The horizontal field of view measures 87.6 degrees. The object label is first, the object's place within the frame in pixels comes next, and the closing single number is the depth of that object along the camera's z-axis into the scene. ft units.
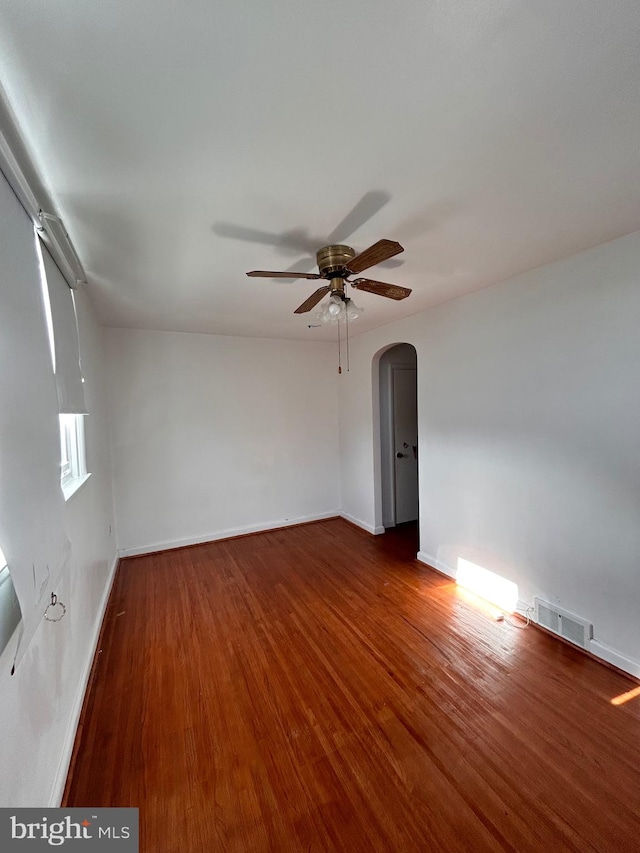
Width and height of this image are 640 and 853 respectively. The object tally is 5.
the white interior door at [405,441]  14.08
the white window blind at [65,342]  5.16
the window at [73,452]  6.83
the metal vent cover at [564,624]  6.97
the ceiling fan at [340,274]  5.49
